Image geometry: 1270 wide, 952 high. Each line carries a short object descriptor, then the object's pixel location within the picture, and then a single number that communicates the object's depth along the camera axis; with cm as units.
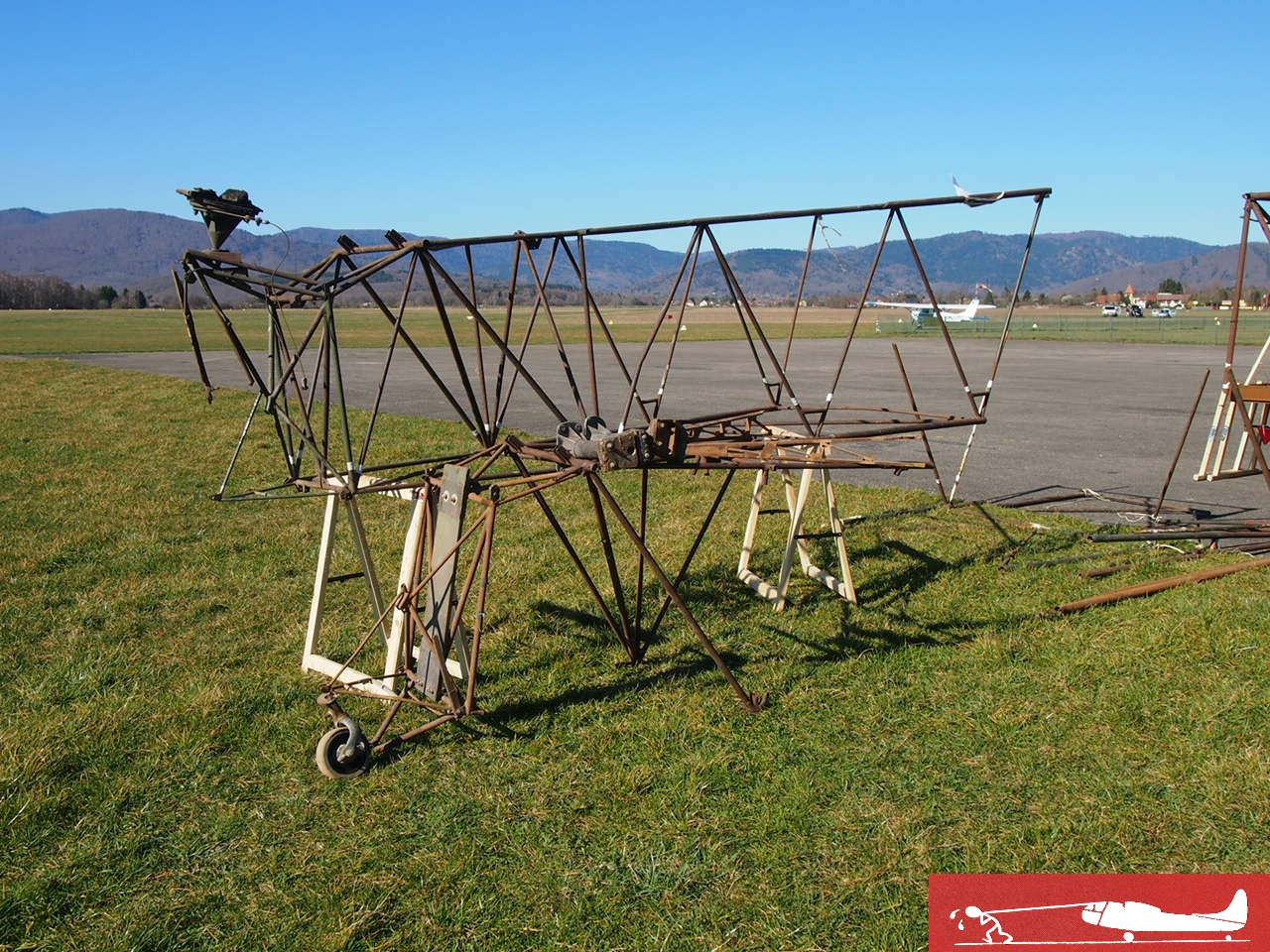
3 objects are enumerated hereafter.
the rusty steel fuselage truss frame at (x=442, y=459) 550
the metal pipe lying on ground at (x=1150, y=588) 729
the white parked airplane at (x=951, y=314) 7071
